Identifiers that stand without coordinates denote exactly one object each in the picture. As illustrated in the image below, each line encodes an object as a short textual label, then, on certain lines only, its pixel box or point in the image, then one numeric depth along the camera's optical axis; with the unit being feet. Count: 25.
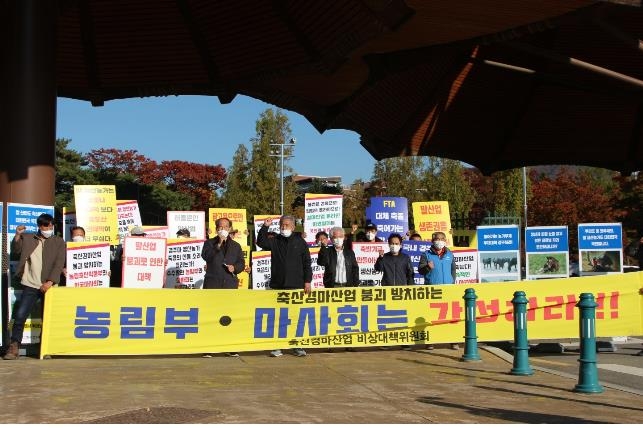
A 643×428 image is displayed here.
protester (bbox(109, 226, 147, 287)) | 47.93
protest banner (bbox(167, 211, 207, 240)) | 63.00
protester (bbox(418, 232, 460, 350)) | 47.60
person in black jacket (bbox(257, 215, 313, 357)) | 43.09
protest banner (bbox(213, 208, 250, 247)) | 67.92
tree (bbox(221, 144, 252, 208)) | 193.88
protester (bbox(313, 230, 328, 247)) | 51.68
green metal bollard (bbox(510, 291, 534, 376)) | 36.40
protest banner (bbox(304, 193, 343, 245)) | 58.65
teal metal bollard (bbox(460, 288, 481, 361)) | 41.01
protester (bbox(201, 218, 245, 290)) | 43.68
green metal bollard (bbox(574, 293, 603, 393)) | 31.24
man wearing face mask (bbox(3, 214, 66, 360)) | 39.14
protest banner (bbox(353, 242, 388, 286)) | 54.95
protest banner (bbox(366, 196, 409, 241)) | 61.16
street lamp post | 189.84
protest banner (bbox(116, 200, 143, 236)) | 62.03
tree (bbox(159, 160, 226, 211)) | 274.98
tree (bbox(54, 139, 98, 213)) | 220.64
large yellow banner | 40.45
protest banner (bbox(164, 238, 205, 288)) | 52.49
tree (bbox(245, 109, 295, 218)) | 192.24
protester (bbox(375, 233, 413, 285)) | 46.91
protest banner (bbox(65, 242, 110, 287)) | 43.37
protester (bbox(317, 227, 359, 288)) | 45.88
